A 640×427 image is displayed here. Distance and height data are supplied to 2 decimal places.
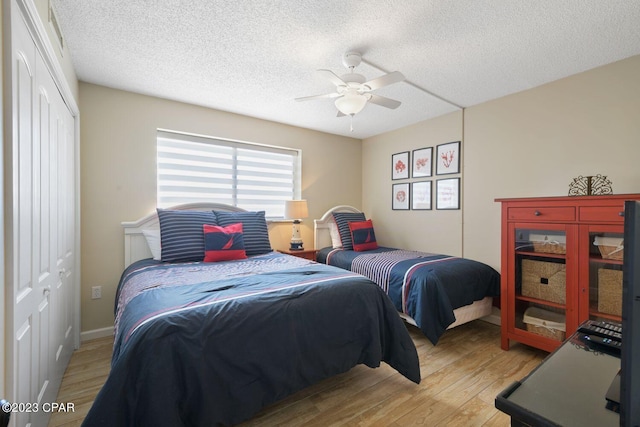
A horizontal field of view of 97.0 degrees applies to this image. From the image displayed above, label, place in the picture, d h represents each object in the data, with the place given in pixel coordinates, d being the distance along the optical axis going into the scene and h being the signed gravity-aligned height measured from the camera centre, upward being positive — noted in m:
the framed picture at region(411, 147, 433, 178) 3.70 +0.70
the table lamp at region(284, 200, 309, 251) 3.66 +0.02
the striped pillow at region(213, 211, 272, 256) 2.94 -0.15
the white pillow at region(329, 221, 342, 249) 3.92 -0.29
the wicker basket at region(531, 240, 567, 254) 2.23 -0.26
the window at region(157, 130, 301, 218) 3.16 +0.52
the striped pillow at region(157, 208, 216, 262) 2.57 -0.20
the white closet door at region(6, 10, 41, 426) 1.06 -0.07
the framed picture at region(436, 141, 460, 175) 3.41 +0.70
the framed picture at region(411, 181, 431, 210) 3.73 +0.26
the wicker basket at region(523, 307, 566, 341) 2.26 -0.89
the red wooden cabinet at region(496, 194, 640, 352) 1.99 -0.39
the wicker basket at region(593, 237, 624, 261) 1.90 -0.22
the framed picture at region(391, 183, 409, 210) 4.00 +0.26
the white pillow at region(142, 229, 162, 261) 2.66 -0.27
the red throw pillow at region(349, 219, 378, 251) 3.75 -0.28
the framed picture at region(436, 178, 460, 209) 3.42 +0.27
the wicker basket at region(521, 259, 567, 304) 2.24 -0.54
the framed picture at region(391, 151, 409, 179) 3.98 +0.71
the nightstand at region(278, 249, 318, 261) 3.59 -0.50
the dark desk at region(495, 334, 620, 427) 0.61 -0.43
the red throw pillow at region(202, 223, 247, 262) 2.61 -0.28
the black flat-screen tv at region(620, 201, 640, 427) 0.45 -0.17
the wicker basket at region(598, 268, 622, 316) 1.93 -0.53
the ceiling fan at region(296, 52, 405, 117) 1.98 +0.94
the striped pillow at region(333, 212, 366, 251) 3.81 -0.13
